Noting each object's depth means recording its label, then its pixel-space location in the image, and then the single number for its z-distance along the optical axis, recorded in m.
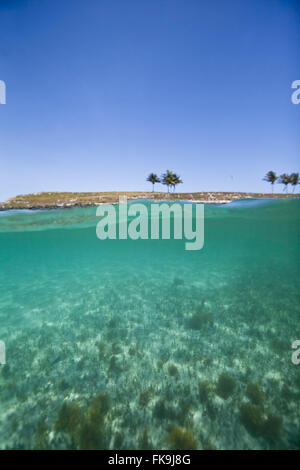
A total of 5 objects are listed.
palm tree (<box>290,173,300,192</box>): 38.60
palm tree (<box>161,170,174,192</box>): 39.44
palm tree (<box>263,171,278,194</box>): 39.75
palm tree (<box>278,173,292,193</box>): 39.12
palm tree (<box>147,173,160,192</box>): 42.95
